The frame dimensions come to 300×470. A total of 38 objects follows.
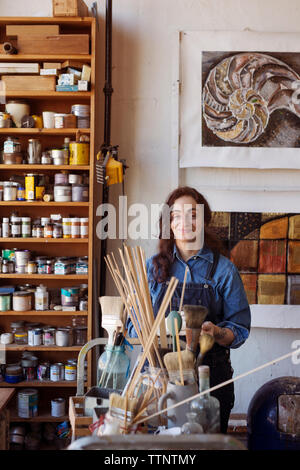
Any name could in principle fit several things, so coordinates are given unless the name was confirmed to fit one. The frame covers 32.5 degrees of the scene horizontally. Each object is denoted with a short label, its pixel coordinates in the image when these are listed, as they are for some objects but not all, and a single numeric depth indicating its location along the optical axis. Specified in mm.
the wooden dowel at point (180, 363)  1343
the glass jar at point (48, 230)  3238
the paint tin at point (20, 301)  3246
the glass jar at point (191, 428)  1200
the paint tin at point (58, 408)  3246
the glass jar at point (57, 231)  3240
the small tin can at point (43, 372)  3291
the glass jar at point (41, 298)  3264
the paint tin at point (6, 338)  3275
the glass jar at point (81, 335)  3301
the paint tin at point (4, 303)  3254
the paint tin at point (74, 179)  3223
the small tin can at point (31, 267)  3248
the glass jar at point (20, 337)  3291
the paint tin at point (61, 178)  3236
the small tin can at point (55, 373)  3270
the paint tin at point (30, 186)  3232
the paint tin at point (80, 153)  3207
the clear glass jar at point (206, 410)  1275
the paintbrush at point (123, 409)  1239
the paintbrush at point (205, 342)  1444
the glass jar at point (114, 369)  1604
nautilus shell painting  3383
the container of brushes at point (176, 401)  1313
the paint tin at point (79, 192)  3219
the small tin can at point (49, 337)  3275
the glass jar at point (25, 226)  3256
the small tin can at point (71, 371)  3248
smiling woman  2121
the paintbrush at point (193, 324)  1529
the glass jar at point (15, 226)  3252
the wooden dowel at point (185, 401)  1250
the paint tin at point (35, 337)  3254
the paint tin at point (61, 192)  3221
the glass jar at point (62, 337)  3250
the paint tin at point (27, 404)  3229
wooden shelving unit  3213
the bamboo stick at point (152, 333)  1360
